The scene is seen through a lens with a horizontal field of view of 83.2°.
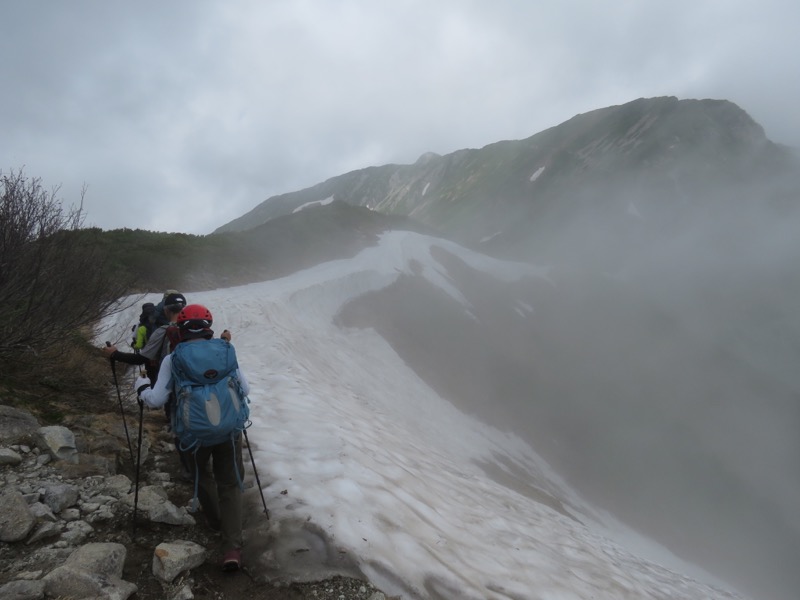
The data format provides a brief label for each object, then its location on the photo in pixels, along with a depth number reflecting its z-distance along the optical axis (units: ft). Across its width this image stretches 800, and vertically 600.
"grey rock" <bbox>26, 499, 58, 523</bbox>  13.71
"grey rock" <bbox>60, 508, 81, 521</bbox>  14.19
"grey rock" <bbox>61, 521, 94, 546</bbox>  13.32
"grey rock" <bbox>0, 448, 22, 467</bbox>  15.65
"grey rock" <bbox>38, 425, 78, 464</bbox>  16.80
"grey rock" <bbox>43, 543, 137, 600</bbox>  10.89
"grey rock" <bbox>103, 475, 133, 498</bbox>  16.01
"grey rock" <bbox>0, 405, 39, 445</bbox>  16.96
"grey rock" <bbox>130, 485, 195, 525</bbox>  15.02
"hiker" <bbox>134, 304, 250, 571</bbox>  13.67
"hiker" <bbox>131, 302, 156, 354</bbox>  23.80
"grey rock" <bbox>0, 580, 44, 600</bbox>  10.36
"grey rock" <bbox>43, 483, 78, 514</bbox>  14.34
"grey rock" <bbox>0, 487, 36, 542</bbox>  12.71
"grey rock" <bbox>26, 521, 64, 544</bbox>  12.98
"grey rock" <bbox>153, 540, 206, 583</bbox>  12.41
